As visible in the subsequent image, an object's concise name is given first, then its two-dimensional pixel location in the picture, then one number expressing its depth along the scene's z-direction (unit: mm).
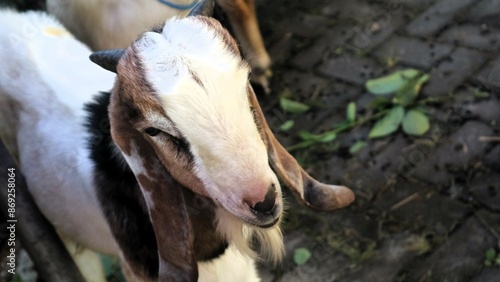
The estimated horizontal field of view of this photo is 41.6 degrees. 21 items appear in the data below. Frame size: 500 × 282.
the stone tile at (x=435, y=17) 3416
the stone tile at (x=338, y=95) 3148
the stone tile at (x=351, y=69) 3256
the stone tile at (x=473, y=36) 3176
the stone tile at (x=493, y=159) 2562
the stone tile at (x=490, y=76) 2941
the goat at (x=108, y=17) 2361
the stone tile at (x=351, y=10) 3688
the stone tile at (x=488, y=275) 2182
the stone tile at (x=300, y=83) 3289
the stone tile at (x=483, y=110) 2777
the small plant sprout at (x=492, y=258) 2223
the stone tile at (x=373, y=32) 3467
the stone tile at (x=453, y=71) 3012
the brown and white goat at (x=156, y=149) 1263
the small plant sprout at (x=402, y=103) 2857
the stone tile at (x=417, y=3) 3607
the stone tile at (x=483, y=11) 3355
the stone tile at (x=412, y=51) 3213
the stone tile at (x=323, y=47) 3518
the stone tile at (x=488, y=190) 2432
